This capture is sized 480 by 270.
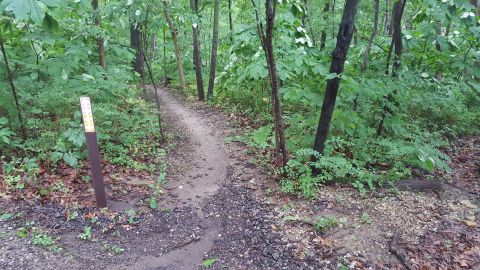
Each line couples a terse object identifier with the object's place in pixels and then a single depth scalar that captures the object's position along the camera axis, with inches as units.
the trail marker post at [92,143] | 184.2
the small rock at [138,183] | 228.5
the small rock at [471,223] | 189.0
